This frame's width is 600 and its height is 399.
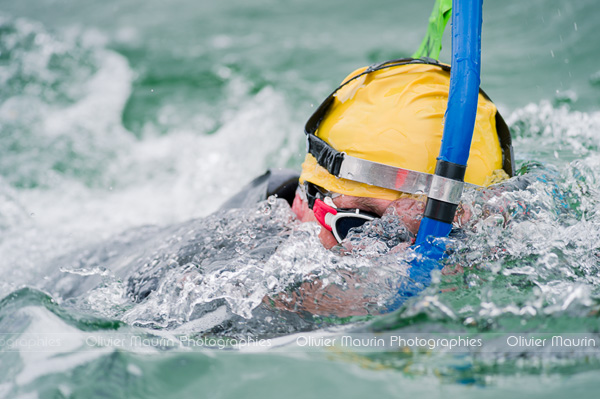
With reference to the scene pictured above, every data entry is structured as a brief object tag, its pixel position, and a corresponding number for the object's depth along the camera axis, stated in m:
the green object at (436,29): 4.85
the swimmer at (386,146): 4.15
